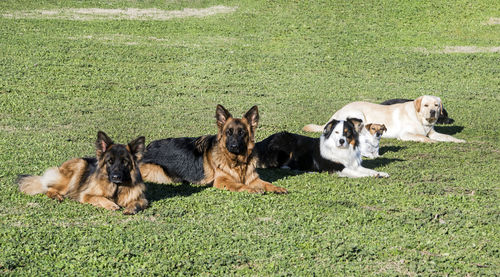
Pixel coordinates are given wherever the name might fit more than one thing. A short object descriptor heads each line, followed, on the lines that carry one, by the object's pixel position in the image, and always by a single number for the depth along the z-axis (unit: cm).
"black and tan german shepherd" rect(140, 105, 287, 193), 926
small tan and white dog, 1288
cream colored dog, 1517
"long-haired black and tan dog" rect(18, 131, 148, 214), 797
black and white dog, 1084
